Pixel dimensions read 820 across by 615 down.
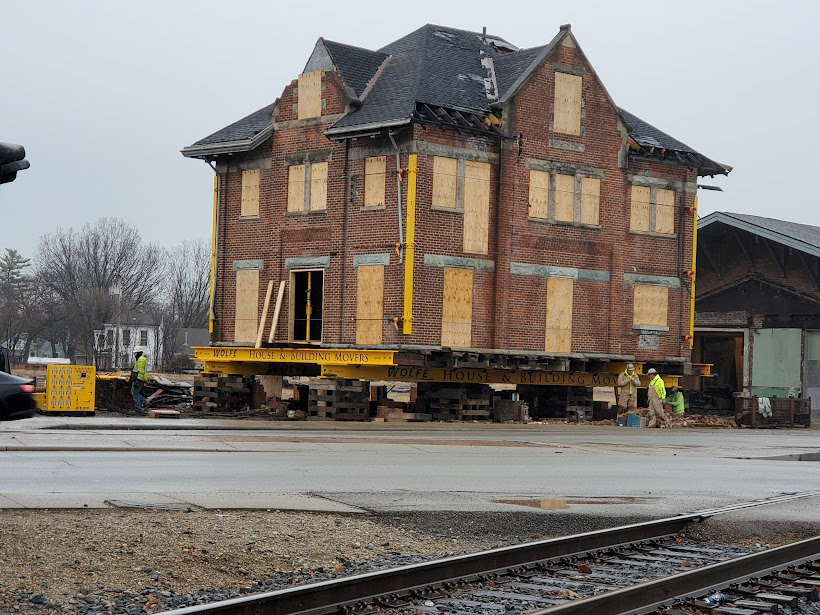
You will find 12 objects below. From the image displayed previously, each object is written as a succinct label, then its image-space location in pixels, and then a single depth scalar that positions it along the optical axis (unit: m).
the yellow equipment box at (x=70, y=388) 29.64
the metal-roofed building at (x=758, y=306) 41.12
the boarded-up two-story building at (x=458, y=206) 33.16
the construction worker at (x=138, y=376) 32.66
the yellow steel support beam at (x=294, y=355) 32.16
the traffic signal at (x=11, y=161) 8.38
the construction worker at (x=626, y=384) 34.25
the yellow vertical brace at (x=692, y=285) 38.94
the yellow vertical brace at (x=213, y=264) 37.78
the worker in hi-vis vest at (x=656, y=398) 33.50
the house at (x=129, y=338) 90.25
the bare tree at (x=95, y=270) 97.19
